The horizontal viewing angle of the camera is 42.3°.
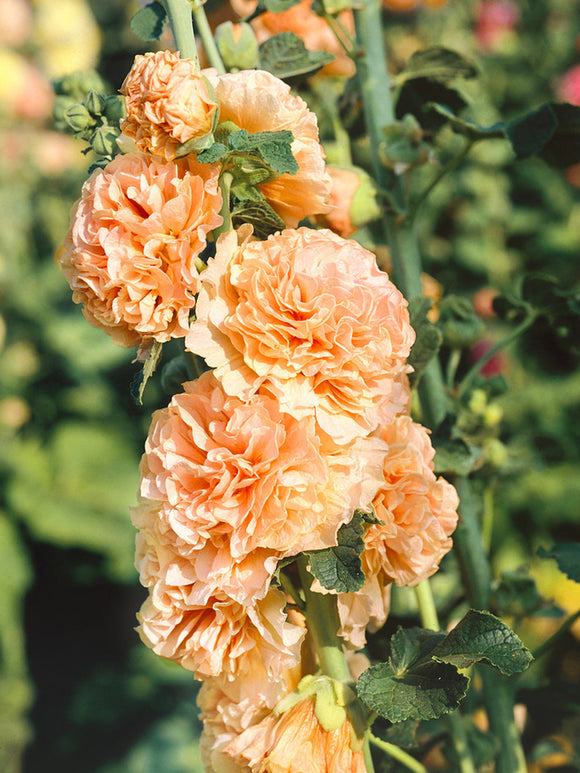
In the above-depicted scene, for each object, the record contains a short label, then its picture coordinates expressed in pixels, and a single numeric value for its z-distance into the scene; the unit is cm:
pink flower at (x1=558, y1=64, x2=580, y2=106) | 269
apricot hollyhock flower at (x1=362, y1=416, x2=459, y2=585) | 65
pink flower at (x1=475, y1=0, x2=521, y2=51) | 288
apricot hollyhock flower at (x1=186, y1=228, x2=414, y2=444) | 56
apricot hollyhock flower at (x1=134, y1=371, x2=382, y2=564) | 56
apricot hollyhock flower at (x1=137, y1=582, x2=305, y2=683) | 60
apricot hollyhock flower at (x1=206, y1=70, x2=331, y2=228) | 58
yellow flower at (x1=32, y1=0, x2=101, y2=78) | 328
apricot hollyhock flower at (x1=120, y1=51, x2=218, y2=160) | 54
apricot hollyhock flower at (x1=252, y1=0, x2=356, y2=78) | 94
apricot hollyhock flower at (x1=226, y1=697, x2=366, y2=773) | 63
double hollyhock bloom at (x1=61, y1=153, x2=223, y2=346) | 56
